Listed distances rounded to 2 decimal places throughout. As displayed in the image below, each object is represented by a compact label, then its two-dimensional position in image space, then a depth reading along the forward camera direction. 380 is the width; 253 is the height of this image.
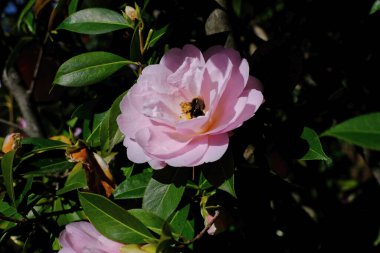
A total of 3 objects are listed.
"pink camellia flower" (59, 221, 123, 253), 0.44
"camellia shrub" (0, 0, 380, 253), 0.43
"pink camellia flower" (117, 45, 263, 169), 0.43
